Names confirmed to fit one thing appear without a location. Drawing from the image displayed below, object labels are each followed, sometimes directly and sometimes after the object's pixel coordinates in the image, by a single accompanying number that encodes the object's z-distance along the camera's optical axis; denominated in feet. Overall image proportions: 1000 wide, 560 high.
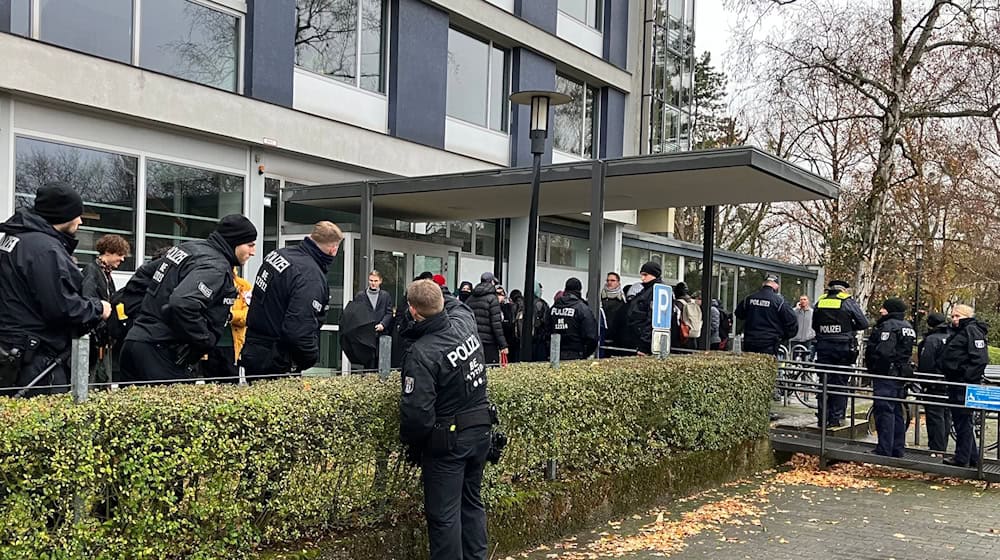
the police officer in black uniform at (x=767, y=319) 41.09
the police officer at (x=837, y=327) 38.42
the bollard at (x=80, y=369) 12.94
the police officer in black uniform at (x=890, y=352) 32.60
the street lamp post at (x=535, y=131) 29.58
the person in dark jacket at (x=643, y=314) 33.88
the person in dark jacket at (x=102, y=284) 20.75
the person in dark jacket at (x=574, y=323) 33.42
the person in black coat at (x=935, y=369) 32.45
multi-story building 33.65
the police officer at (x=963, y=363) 30.48
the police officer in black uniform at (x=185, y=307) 16.62
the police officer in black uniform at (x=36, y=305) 15.15
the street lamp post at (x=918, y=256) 92.27
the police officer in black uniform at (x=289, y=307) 18.38
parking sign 28.25
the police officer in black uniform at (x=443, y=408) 15.62
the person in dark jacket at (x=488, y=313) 33.60
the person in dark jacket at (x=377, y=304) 32.35
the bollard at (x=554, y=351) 23.34
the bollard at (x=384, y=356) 17.83
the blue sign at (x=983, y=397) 29.25
